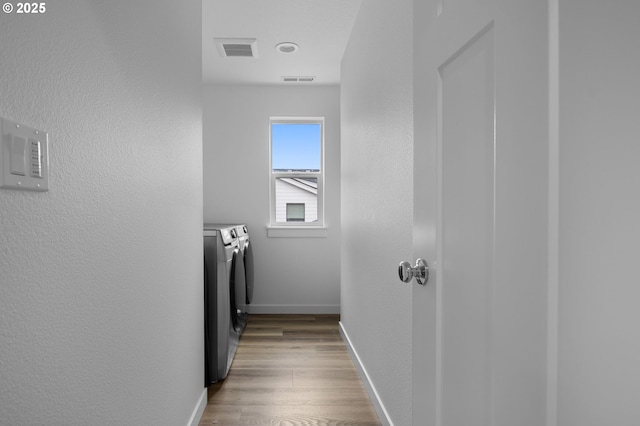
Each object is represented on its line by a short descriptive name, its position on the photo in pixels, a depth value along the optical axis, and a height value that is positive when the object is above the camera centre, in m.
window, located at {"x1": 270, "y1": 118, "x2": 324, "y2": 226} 4.49 +0.38
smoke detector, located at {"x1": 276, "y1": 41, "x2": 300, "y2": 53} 3.24 +1.30
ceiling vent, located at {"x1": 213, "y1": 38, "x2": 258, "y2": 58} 3.15 +1.30
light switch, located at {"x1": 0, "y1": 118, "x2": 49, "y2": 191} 0.66 +0.08
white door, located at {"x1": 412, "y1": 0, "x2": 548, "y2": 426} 0.58 -0.01
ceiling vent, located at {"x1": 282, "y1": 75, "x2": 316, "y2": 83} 4.08 +1.30
